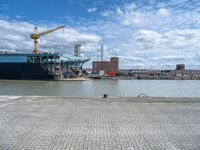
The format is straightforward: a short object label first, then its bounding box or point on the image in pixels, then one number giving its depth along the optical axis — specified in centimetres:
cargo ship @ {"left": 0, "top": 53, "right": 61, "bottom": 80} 6600
